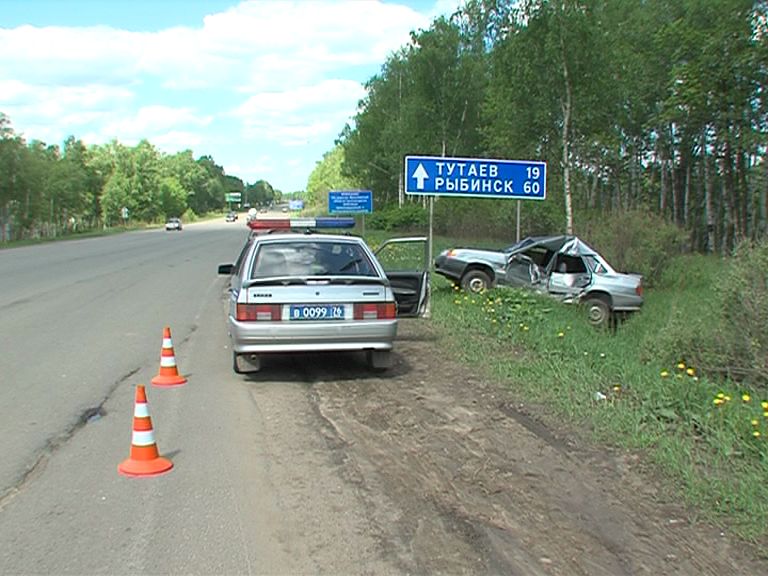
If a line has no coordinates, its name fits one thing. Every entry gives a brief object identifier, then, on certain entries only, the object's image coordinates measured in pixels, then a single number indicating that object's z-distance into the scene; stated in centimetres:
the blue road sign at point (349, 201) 2939
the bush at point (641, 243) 1900
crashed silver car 1501
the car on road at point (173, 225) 7719
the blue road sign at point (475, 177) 1200
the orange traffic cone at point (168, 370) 756
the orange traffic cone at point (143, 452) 489
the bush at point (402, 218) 4600
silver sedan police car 732
